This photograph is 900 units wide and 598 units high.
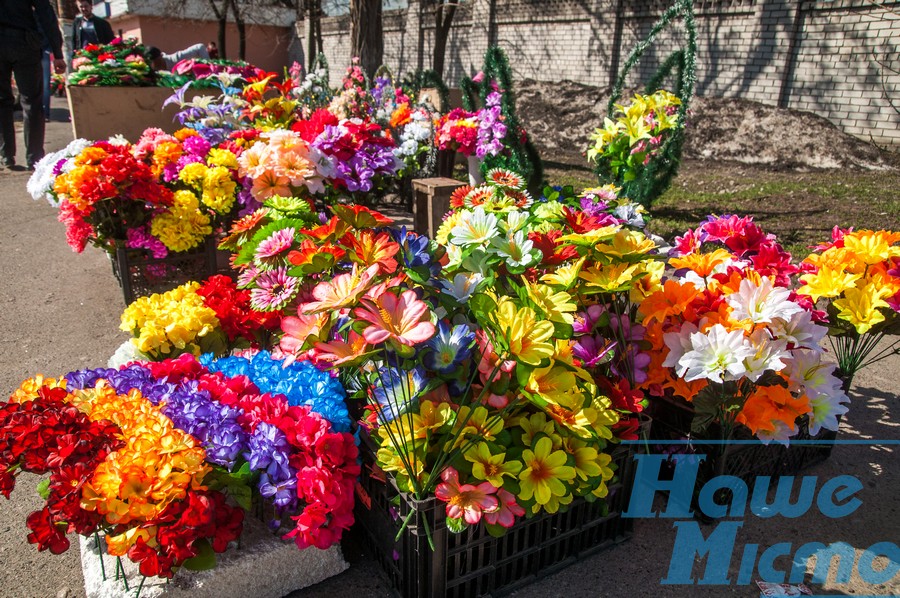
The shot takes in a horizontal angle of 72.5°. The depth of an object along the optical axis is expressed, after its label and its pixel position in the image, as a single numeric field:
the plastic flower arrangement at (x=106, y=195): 3.12
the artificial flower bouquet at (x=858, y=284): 2.07
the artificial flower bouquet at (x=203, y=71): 5.89
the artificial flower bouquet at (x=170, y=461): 1.32
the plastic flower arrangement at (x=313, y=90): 5.58
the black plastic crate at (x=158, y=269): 3.46
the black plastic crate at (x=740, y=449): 2.06
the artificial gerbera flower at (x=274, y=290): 1.90
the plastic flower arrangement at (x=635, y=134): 4.89
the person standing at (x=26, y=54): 6.69
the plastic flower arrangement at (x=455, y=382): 1.33
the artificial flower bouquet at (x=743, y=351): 1.73
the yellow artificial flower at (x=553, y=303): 1.40
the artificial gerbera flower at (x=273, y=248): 1.97
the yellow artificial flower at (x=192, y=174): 3.40
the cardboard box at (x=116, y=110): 5.04
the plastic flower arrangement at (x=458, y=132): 5.11
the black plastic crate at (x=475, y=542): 1.57
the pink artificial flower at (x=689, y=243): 2.37
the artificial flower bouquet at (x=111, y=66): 5.22
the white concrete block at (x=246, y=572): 1.53
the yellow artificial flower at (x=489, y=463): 1.50
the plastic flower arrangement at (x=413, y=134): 4.91
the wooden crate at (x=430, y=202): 3.94
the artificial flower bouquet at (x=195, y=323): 2.12
